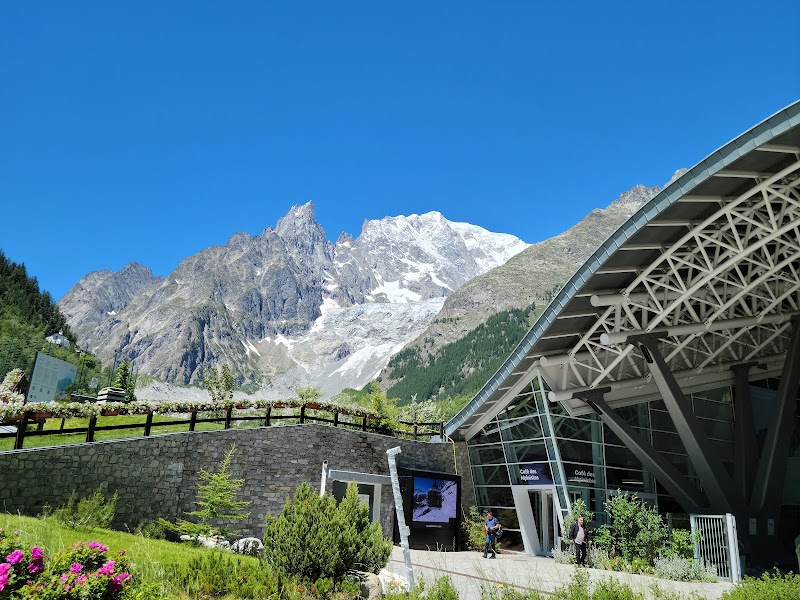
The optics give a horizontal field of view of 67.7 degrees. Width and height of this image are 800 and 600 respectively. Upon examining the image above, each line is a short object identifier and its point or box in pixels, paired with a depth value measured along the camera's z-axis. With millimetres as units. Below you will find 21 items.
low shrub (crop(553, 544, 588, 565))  20155
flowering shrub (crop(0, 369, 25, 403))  26456
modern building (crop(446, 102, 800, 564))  16141
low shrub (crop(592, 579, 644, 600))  7910
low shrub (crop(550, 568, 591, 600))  7820
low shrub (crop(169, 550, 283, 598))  8984
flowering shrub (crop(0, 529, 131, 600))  6086
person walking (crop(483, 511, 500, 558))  21188
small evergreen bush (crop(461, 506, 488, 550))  24531
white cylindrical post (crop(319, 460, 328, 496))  21750
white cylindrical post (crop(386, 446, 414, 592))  9055
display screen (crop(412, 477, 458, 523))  23000
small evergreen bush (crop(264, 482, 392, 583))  10313
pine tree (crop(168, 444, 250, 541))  16672
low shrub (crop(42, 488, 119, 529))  15699
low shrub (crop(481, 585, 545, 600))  7546
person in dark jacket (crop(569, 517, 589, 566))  18844
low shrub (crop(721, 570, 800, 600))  8773
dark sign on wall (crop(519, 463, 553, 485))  22703
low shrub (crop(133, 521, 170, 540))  17297
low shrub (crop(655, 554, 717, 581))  17047
